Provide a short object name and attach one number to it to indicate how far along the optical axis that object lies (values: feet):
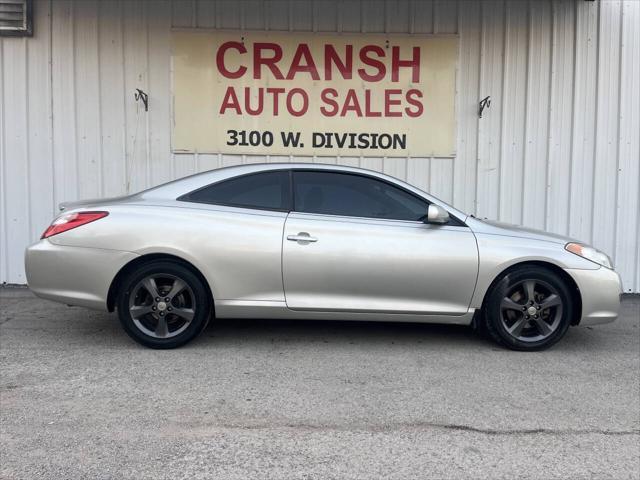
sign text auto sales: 25.04
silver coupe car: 16.06
